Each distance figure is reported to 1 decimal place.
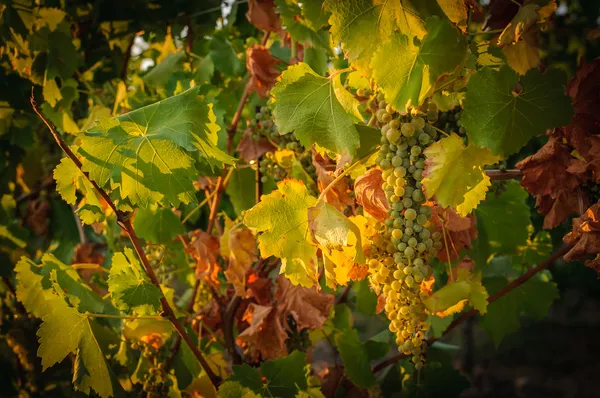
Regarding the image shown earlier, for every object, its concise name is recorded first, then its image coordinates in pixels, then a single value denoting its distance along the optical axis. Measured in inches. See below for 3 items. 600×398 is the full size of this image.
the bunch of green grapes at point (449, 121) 45.2
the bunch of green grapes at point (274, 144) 48.8
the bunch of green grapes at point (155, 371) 57.1
